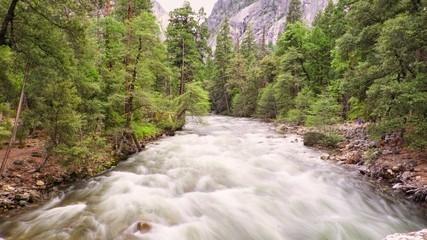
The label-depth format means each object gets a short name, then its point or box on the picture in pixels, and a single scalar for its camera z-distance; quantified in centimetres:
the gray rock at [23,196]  639
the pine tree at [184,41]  2123
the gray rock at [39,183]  720
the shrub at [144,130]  1284
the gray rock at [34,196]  660
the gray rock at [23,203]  631
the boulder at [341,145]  1330
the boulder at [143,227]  532
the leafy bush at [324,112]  1546
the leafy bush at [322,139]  1392
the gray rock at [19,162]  787
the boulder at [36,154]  881
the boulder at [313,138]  1429
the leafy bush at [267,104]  3194
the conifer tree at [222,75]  4450
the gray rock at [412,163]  819
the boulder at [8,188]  651
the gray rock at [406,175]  768
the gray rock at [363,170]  913
